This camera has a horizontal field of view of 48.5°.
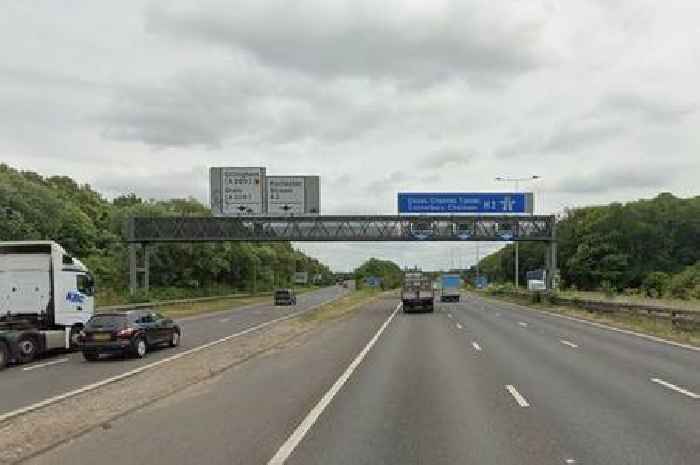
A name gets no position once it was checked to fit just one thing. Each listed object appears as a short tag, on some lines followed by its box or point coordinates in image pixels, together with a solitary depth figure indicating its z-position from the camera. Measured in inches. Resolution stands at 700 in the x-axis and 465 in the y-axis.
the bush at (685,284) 2774.1
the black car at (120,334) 861.8
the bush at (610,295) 2407.7
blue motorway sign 2409.0
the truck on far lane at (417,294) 2122.3
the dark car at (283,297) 2802.7
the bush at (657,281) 3855.6
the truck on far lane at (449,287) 3314.5
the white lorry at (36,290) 921.5
